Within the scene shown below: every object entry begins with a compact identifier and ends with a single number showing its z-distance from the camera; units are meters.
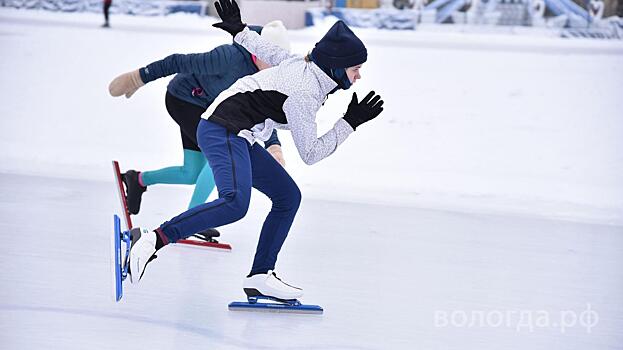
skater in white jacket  5.58
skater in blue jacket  7.19
